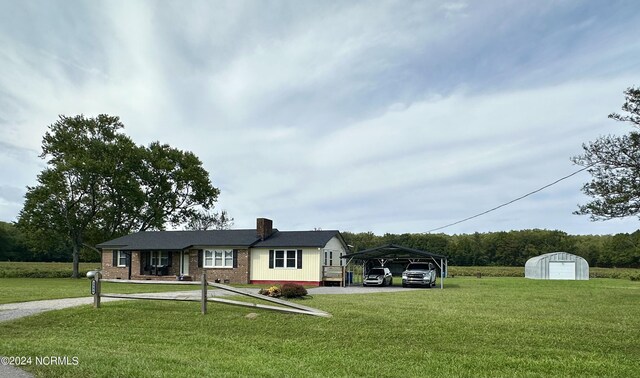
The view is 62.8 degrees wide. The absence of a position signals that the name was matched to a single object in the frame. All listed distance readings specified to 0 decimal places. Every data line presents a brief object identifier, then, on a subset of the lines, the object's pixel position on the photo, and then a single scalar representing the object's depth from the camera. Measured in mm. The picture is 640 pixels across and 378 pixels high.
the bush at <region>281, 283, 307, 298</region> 18328
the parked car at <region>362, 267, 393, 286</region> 31500
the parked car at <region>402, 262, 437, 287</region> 30469
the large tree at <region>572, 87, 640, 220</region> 21734
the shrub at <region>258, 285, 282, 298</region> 17931
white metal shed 52969
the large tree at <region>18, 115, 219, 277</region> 44812
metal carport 31219
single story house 33375
